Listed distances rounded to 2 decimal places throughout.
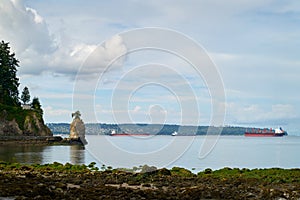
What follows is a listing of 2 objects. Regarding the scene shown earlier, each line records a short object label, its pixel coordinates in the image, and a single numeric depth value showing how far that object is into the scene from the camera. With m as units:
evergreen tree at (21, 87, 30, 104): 155.38
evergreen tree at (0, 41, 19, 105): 129.62
